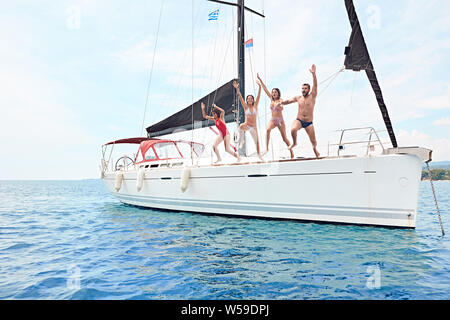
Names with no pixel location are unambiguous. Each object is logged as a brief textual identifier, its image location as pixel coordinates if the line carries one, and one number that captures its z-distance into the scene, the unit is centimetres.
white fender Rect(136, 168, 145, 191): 978
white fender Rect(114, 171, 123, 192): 1128
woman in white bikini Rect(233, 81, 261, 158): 705
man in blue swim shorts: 599
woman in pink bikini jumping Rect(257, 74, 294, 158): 648
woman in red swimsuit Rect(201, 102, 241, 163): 770
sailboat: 541
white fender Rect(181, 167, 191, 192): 797
